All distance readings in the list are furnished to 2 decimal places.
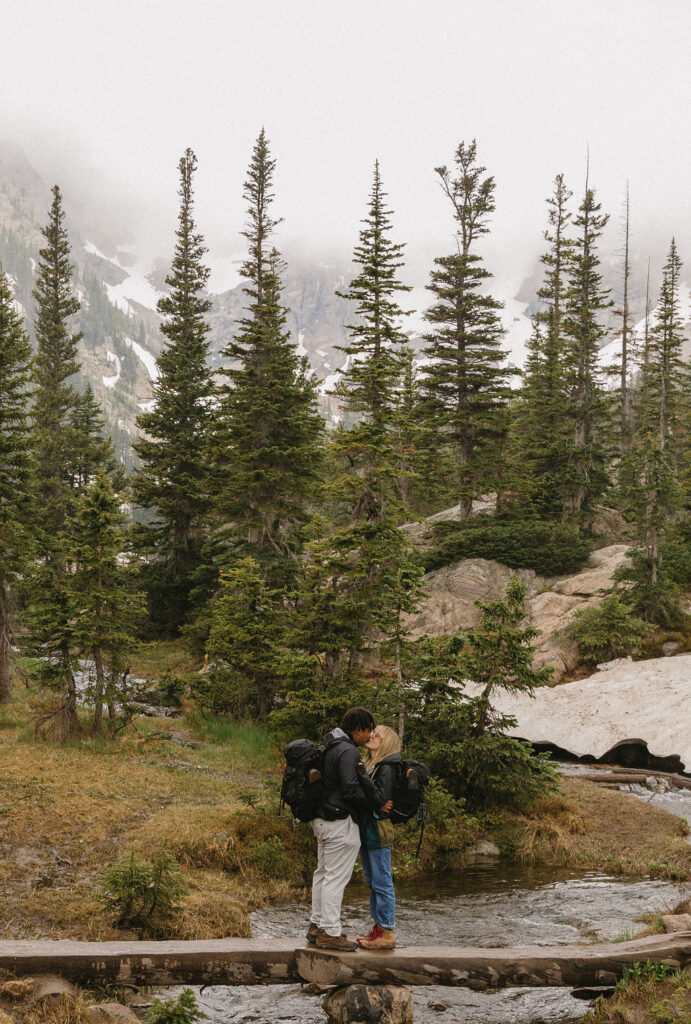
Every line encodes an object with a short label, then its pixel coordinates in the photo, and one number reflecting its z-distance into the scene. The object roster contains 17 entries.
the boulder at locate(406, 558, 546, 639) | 31.14
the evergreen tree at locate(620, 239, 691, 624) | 25.06
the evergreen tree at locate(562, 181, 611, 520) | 37.59
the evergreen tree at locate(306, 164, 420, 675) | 15.94
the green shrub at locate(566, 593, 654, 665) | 23.92
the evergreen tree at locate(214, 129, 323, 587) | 28.09
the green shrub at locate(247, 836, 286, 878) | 10.41
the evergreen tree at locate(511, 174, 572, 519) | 36.59
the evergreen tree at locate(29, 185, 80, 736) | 41.84
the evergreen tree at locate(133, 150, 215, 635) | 35.56
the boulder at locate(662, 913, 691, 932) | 7.46
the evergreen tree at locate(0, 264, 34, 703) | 20.23
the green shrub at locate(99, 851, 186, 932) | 7.80
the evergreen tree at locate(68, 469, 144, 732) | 16.27
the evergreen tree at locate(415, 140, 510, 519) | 35.31
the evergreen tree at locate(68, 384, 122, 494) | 45.25
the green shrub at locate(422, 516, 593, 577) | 32.75
